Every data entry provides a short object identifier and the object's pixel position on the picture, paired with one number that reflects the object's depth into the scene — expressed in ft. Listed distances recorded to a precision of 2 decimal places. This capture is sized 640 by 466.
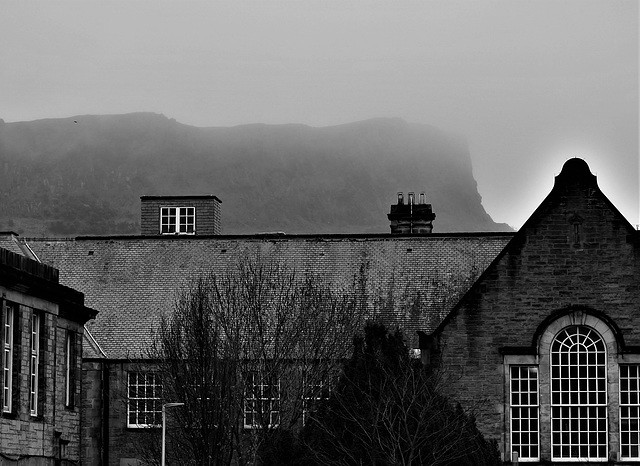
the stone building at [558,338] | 167.02
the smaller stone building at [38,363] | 155.94
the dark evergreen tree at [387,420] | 133.18
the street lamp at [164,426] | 151.23
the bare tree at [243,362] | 159.33
